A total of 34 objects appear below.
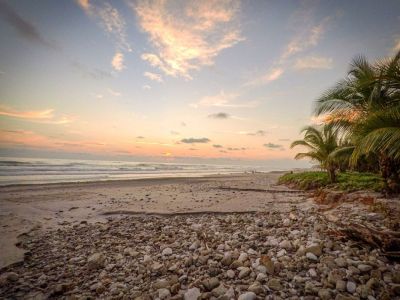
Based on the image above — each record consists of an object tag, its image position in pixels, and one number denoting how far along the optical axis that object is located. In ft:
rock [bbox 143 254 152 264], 13.29
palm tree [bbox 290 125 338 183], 41.35
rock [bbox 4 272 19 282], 11.77
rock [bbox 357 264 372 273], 10.37
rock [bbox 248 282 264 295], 9.66
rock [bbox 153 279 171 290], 10.74
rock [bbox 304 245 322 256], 12.21
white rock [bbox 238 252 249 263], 12.39
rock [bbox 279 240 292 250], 13.59
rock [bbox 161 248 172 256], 14.15
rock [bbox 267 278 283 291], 9.89
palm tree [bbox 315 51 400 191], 17.29
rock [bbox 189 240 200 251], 14.70
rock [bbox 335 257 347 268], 10.92
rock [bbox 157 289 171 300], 10.03
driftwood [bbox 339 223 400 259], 11.28
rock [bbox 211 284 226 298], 9.91
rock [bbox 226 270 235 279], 11.17
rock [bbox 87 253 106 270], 13.00
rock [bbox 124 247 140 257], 14.38
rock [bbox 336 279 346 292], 9.43
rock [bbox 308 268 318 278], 10.56
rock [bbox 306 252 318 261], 11.78
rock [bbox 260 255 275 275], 11.18
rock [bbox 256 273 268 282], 10.60
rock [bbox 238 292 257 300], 9.29
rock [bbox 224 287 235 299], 9.67
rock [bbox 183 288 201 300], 9.83
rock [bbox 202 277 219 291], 10.39
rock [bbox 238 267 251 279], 11.11
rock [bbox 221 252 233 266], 12.32
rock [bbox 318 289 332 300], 8.99
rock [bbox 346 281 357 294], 9.34
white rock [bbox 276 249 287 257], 12.75
